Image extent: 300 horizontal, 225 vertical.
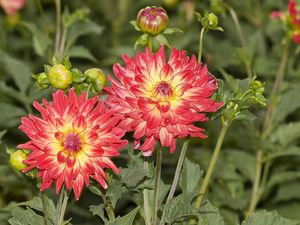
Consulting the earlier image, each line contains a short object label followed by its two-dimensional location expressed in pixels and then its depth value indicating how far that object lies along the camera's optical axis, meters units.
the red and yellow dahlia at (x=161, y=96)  1.08
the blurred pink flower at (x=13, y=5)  1.96
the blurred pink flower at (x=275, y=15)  1.64
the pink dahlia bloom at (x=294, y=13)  1.56
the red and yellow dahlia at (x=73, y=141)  1.07
